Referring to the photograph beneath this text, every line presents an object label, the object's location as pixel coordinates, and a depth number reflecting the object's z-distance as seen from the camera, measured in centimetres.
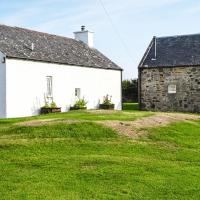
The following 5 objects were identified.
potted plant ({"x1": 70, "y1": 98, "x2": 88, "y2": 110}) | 3106
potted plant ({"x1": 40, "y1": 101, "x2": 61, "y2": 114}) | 2794
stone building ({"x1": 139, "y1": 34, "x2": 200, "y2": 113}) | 3397
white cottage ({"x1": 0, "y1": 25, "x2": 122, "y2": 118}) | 2577
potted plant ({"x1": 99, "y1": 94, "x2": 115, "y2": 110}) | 3411
